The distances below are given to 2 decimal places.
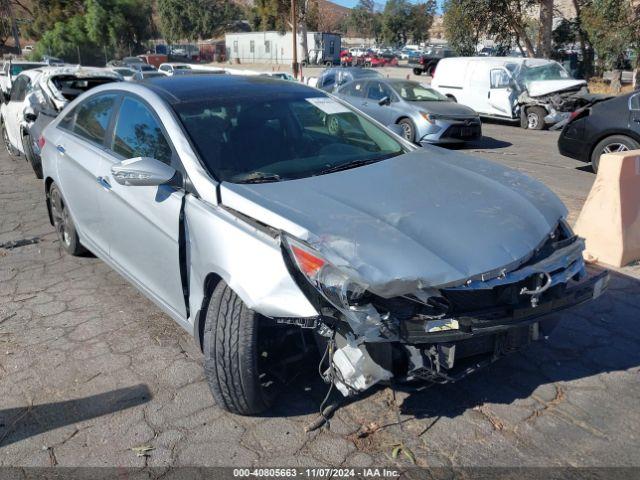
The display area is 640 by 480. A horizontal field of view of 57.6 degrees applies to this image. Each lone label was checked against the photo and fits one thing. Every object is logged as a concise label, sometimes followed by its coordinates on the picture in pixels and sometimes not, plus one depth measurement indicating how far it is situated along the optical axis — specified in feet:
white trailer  183.01
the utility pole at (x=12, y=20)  169.27
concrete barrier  17.22
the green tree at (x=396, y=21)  265.54
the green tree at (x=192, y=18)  243.81
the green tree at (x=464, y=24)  84.02
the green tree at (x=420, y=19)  261.44
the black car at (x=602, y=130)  28.09
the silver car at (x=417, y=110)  39.91
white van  51.37
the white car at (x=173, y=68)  76.66
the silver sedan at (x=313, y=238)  8.68
